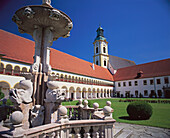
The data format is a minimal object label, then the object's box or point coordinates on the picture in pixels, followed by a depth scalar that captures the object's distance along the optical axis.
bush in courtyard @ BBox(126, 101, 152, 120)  8.09
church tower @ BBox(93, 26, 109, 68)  50.44
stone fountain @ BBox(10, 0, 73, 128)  3.98
